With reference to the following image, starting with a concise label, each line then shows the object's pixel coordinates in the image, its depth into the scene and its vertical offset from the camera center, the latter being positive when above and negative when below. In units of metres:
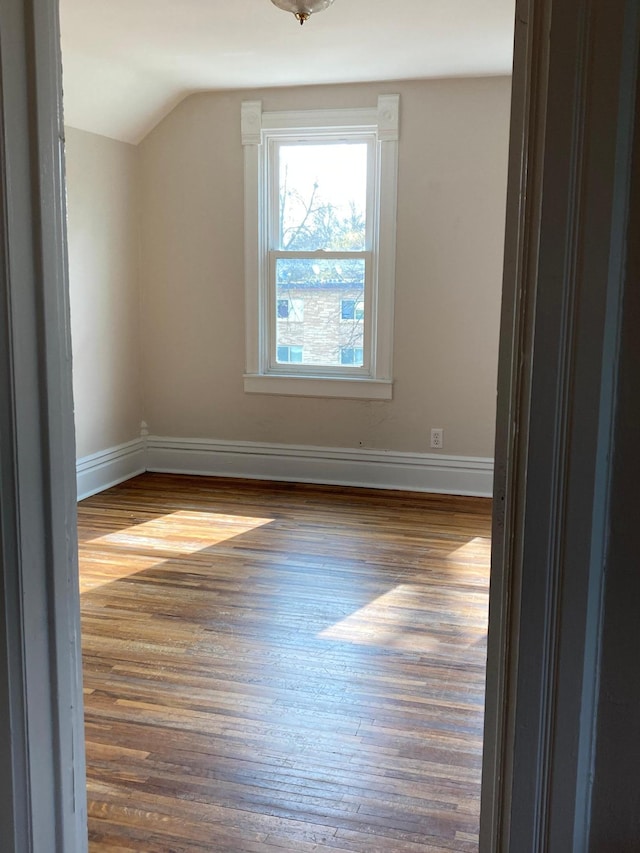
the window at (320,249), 4.81 +0.36
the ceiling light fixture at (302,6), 2.86 +1.11
